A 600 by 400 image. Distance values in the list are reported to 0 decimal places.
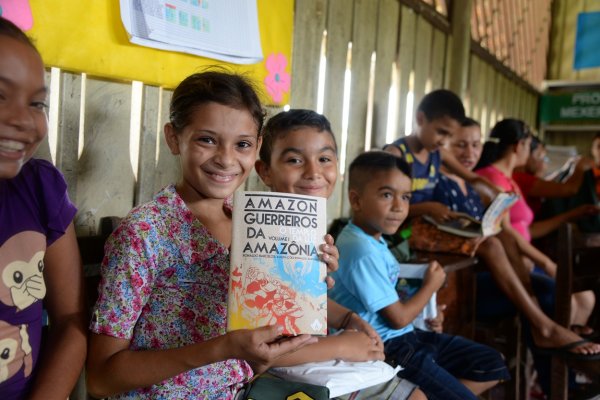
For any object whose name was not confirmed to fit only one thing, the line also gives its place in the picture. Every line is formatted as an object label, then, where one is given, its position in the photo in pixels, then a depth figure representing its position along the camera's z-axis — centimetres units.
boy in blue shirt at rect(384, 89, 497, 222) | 286
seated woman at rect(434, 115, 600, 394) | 250
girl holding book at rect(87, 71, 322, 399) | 107
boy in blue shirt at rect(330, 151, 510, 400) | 174
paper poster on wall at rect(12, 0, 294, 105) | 136
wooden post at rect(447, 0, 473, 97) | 425
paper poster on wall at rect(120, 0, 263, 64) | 157
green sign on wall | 770
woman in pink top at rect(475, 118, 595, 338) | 310
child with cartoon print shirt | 93
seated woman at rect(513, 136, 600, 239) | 378
